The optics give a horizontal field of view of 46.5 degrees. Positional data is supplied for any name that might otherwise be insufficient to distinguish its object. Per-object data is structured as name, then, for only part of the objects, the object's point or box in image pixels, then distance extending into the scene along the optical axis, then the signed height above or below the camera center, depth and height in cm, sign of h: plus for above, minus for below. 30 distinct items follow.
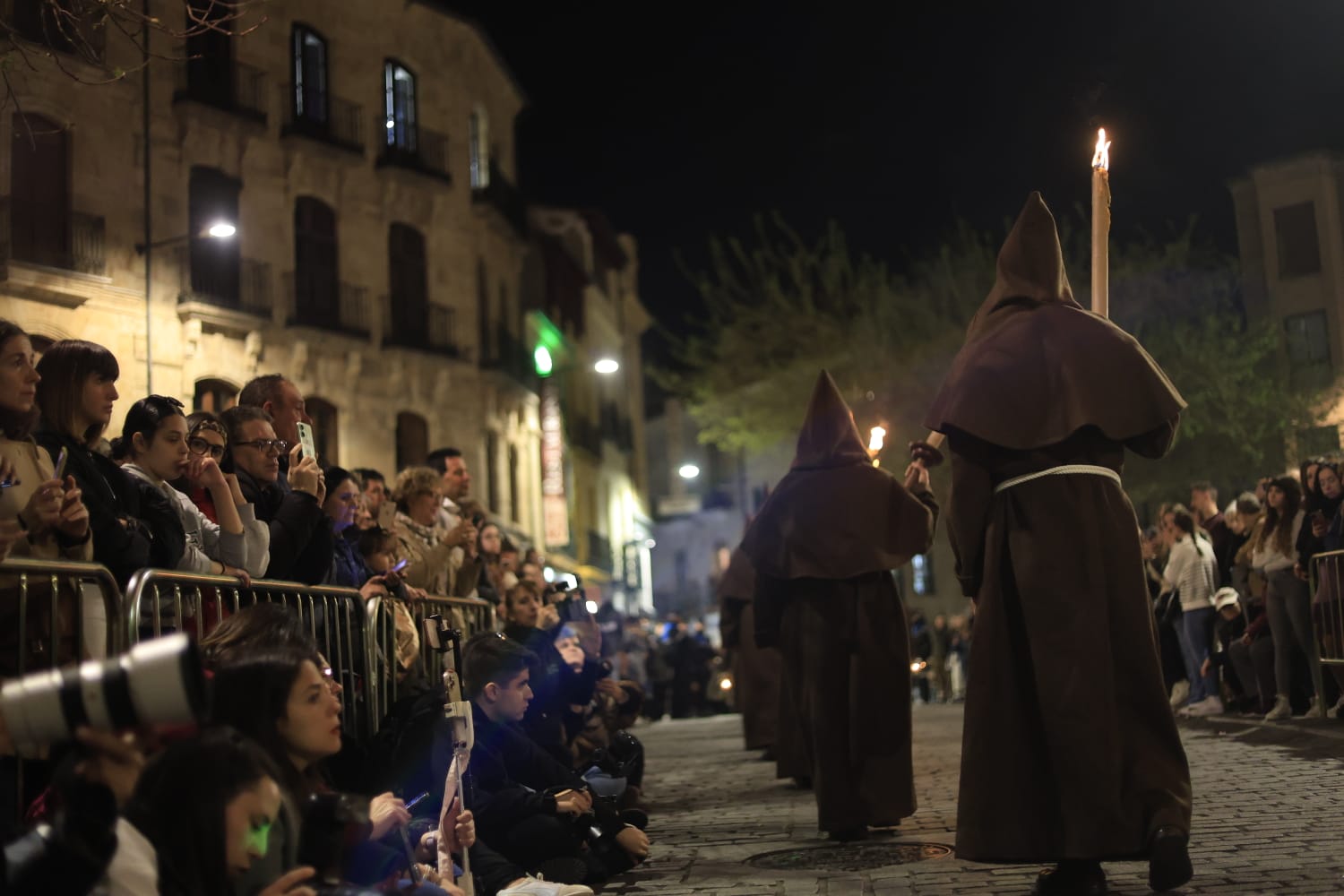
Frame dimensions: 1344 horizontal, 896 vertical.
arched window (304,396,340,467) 2878 +423
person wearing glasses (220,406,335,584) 683 +73
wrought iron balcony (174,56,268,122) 2570 +974
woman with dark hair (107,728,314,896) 366 -36
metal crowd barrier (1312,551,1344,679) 1149 +3
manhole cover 731 -107
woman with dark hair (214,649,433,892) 432 -13
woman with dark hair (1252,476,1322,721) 1266 +21
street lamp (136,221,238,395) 2295 +600
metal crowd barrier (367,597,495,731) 764 +2
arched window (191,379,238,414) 2517 +437
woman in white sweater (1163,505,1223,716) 1441 +28
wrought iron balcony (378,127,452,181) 3102 +1015
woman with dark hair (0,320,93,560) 504 +62
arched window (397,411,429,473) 3139 +433
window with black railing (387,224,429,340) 3156 +752
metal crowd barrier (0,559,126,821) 499 +18
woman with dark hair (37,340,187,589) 564 +84
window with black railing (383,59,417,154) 3156 +1115
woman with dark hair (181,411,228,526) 665 +93
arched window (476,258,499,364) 3466 +750
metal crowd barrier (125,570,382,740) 561 +20
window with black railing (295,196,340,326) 2883 +732
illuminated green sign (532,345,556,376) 4106 +764
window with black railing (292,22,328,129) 2881 +1076
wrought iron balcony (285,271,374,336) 2838 +655
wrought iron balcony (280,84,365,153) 2836 +1006
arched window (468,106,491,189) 3616 +1161
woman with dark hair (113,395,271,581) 627 +71
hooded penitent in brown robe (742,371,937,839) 844 +16
